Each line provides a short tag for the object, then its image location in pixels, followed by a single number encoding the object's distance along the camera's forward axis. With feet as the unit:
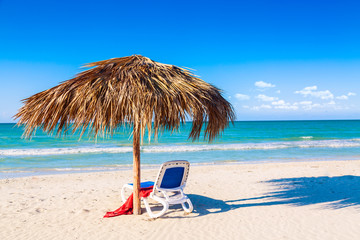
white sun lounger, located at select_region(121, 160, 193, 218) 14.89
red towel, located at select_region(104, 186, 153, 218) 15.79
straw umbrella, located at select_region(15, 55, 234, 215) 12.83
